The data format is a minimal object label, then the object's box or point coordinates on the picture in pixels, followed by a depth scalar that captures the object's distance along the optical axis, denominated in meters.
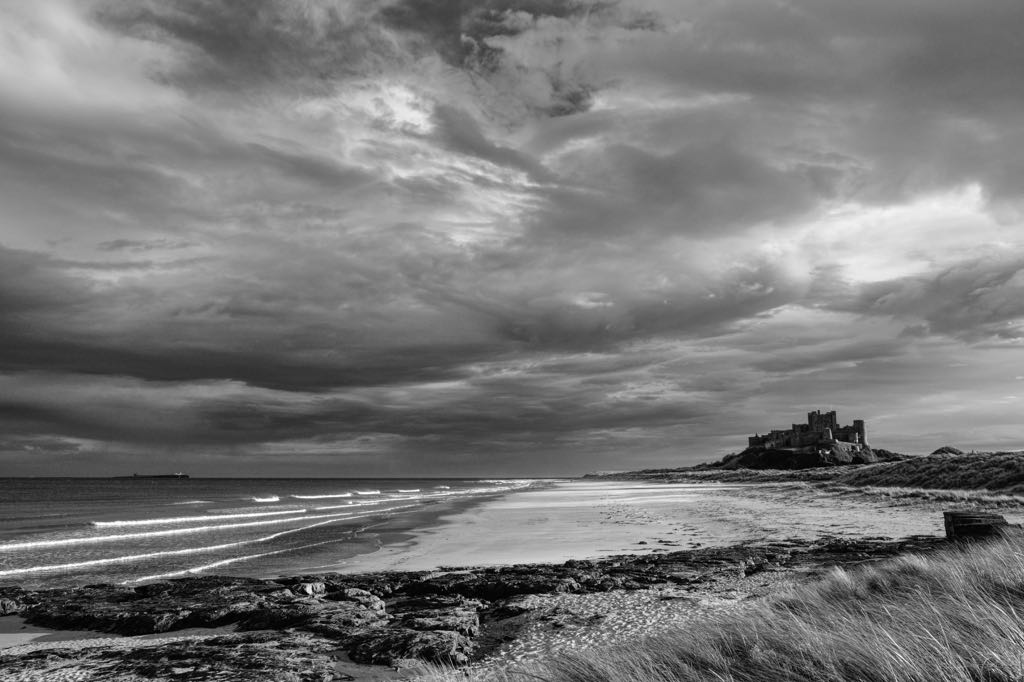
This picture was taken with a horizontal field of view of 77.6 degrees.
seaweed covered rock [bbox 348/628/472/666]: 7.49
